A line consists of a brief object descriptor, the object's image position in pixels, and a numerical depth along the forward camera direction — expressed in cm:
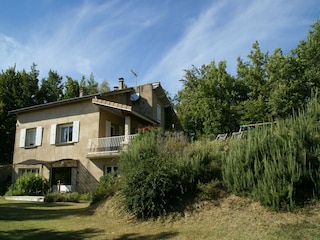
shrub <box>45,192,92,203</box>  1694
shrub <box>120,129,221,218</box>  907
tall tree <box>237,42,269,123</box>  2897
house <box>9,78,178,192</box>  1994
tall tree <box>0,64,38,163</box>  3062
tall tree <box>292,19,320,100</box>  2792
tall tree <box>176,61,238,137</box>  3128
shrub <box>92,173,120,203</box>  1178
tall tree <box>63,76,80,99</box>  3641
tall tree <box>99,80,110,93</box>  4329
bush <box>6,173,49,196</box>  1934
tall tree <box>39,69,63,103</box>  3719
